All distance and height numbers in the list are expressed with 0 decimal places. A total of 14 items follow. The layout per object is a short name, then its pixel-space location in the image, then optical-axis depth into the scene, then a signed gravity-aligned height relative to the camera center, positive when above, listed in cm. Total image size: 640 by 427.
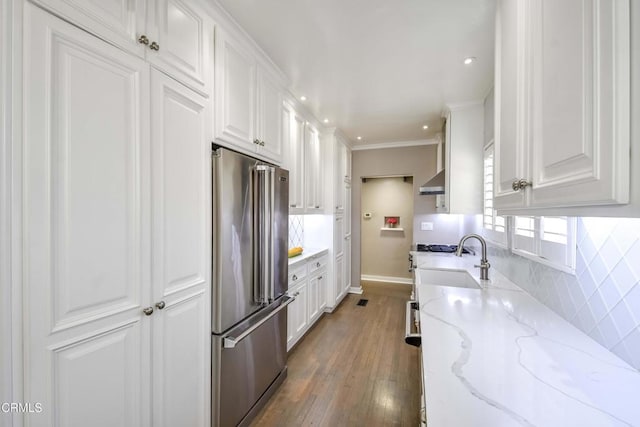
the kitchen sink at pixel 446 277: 220 -55
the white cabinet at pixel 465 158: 270 +57
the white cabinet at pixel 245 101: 152 +75
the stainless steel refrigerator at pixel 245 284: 148 -45
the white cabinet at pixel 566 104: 47 +26
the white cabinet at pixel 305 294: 257 -92
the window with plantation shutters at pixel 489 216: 217 -2
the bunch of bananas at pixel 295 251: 295 -43
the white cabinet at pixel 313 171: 298 +50
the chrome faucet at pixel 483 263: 187 -35
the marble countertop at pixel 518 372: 61 -46
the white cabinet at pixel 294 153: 246 +60
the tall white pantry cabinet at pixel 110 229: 79 -6
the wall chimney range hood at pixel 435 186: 300 +32
